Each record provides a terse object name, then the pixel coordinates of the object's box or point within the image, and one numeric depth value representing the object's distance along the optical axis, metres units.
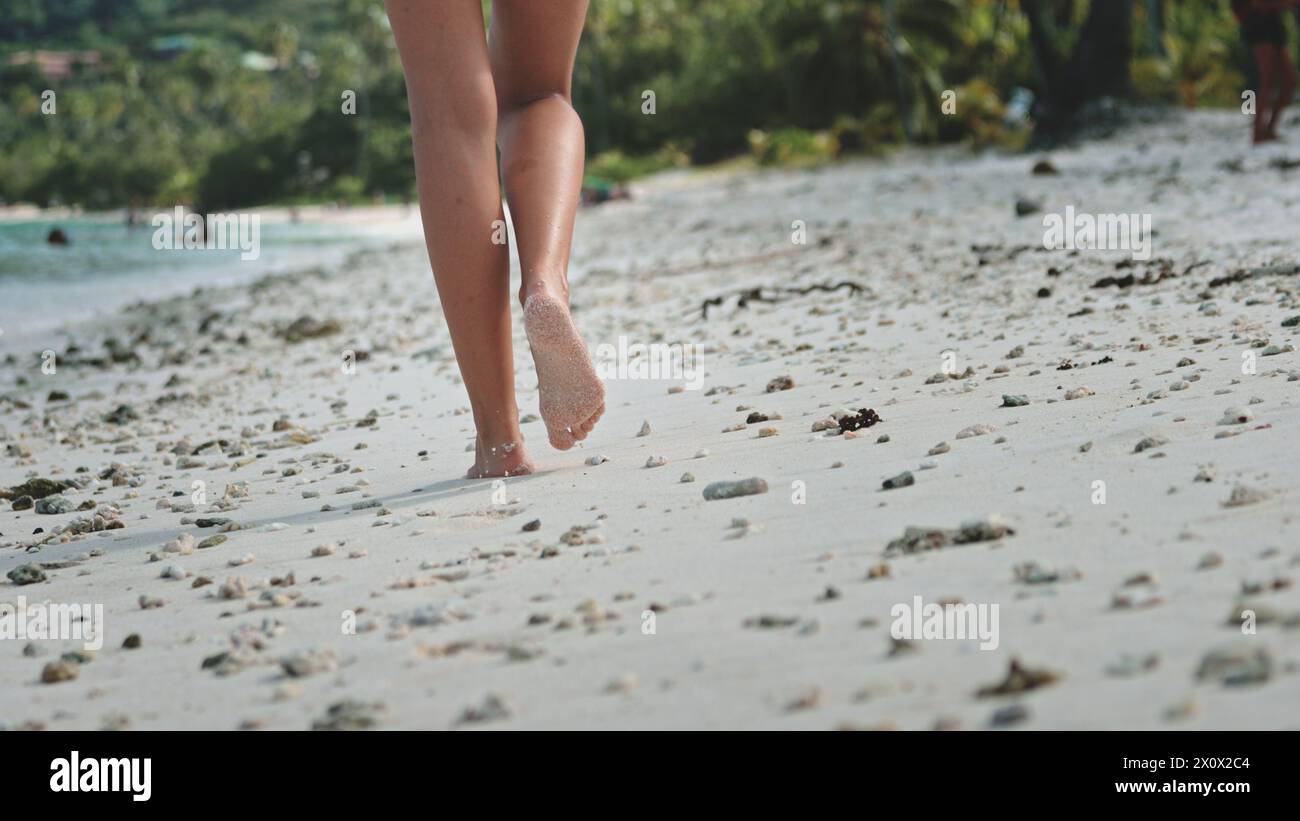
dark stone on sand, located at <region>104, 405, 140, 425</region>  5.49
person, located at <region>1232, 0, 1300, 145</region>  9.30
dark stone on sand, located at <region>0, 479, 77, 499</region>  3.72
